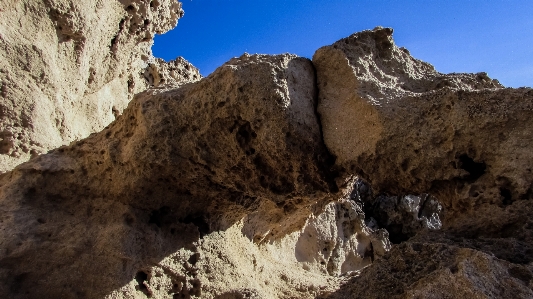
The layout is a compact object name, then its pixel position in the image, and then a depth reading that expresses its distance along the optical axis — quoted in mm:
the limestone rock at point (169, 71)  6664
